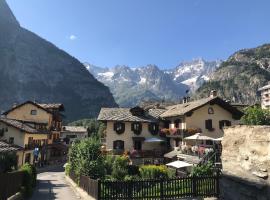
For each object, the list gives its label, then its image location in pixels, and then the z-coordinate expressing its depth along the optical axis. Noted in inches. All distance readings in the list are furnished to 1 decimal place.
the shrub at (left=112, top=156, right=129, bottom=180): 710.6
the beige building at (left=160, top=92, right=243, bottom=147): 1108.3
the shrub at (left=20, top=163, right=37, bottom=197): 556.1
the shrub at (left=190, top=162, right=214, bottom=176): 566.5
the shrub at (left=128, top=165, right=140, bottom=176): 865.1
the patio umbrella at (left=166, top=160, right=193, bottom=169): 726.9
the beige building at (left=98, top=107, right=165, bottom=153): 1195.1
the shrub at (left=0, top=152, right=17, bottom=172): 508.0
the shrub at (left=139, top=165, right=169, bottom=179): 744.4
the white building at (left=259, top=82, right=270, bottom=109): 3471.4
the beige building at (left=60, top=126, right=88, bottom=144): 2634.5
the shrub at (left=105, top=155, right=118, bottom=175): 742.2
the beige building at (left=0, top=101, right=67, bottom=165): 1316.1
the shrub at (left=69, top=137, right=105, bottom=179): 668.0
